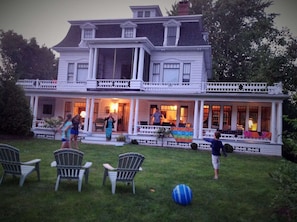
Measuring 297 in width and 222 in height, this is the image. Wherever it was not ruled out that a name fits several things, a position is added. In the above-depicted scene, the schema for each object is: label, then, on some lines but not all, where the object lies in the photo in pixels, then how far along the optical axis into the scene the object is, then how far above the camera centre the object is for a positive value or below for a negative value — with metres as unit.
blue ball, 5.83 -1.65
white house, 17.53 +2.77
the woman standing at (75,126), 14.12 -0.42
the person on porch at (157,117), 18.68 +0.48
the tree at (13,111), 16.77 +0.31
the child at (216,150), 8.51 -0.80
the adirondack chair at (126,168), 6.39 -1.21
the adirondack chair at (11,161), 6.46 -1.20
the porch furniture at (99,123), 20.64 -0.25
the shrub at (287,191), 5.04 -1.23
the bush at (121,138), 17.33 -1.16
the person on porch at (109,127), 17.09 -0.47
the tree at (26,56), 37.94 +9.55
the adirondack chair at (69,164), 6.15 -1.14
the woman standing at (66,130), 10.66 -0.50
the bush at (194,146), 16.80 -1.37
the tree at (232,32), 32.03 +12.72
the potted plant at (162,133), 17.67 -0.63
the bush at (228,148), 16.03 -1.31
